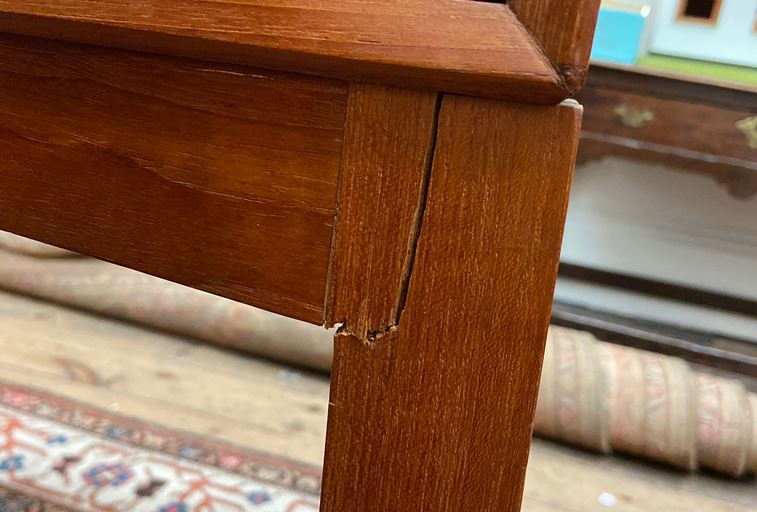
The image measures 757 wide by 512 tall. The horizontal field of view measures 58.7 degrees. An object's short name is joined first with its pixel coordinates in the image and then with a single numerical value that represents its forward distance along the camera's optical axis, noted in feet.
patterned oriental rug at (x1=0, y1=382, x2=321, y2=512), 2.97
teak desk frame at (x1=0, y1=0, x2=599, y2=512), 0.87
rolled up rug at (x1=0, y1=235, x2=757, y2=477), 3.74
